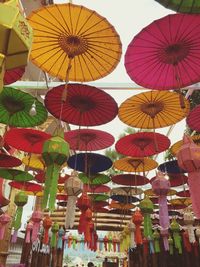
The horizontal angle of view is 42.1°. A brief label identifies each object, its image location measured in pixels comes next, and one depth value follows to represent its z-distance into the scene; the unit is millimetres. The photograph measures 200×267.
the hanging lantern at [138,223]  5750
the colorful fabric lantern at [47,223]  7520
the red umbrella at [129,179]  6816
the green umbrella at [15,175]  6090
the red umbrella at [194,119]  4023
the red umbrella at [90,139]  5074
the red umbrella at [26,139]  4980
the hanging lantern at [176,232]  7062
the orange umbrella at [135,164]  6434
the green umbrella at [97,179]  6634
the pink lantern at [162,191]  3414
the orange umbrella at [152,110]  4332
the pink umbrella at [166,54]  2869
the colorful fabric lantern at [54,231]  9239
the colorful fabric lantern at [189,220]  5227
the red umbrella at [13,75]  3324
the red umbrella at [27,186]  7340
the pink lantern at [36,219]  5645
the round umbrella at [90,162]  5492
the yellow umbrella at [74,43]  2900
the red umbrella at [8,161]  5359
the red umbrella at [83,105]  3739
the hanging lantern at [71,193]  3127
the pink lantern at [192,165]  2400
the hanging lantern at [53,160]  2594
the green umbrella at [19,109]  3945
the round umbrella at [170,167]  5934
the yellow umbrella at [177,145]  5306
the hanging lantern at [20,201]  5207
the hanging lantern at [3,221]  6048
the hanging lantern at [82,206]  4562
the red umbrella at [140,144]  5059
